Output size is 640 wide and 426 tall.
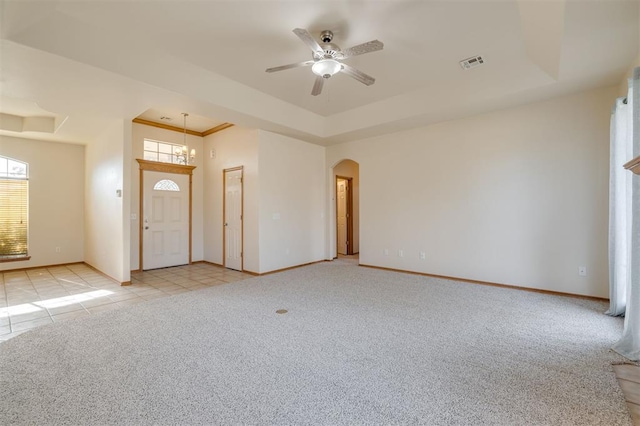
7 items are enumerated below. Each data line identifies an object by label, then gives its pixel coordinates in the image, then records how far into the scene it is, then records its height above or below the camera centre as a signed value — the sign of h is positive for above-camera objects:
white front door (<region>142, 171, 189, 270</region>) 6.23 -0.16
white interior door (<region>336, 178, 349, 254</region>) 8.63 -0.11
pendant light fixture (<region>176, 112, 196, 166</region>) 6.01 +1.31
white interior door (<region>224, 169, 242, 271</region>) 6.12 -0.14
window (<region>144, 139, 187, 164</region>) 6.32 +1.39
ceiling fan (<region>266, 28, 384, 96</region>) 2.77 +1.65
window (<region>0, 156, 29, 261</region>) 5.98 +0.11
